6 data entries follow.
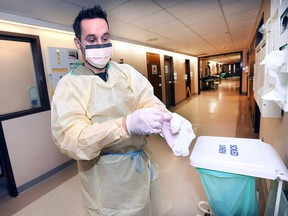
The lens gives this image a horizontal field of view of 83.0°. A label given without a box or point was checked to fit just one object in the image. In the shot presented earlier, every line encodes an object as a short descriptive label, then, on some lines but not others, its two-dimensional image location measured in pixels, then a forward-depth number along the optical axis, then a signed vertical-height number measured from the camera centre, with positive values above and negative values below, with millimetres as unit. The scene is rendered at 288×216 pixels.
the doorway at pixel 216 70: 11195 +294
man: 662 -180
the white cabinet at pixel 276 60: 785 +41
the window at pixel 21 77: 2023 +143
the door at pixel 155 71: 4863 +206
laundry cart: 842 -519
